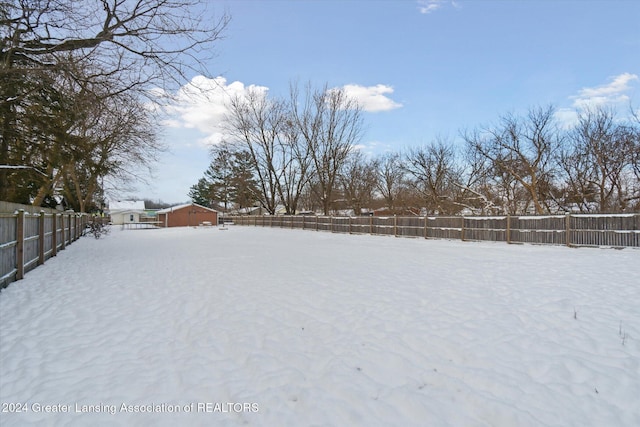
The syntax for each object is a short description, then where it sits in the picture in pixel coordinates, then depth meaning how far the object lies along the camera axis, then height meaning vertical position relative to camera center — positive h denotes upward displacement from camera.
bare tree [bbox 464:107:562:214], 20.98 +3.59
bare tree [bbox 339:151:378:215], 35.84 +3.72
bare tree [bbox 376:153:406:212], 35.88 +3.70
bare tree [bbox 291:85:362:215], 30.25 +6.90
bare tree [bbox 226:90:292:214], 31.62 +8.24
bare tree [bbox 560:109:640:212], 17.45 +2.76
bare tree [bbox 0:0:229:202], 6.26 +3.10
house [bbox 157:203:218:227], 39.56 -0.03
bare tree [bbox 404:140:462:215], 28.42 +3.35
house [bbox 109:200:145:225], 50.53 +0.40
